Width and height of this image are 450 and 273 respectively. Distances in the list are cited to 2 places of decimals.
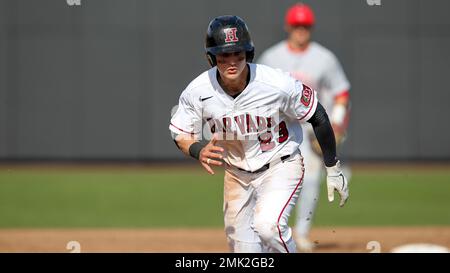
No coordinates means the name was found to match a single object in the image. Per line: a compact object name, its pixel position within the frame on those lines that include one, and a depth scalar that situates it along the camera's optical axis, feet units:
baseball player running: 39.27
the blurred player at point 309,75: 60.70
